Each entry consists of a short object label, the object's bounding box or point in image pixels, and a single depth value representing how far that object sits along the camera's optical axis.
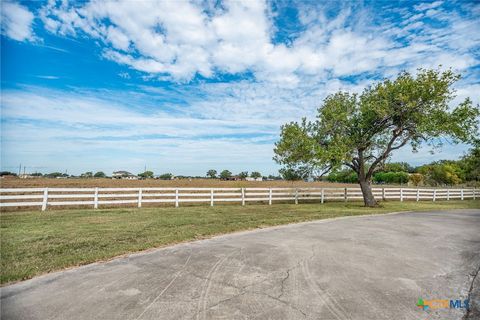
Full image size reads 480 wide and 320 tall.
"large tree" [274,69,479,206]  15.64
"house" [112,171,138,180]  122.10
